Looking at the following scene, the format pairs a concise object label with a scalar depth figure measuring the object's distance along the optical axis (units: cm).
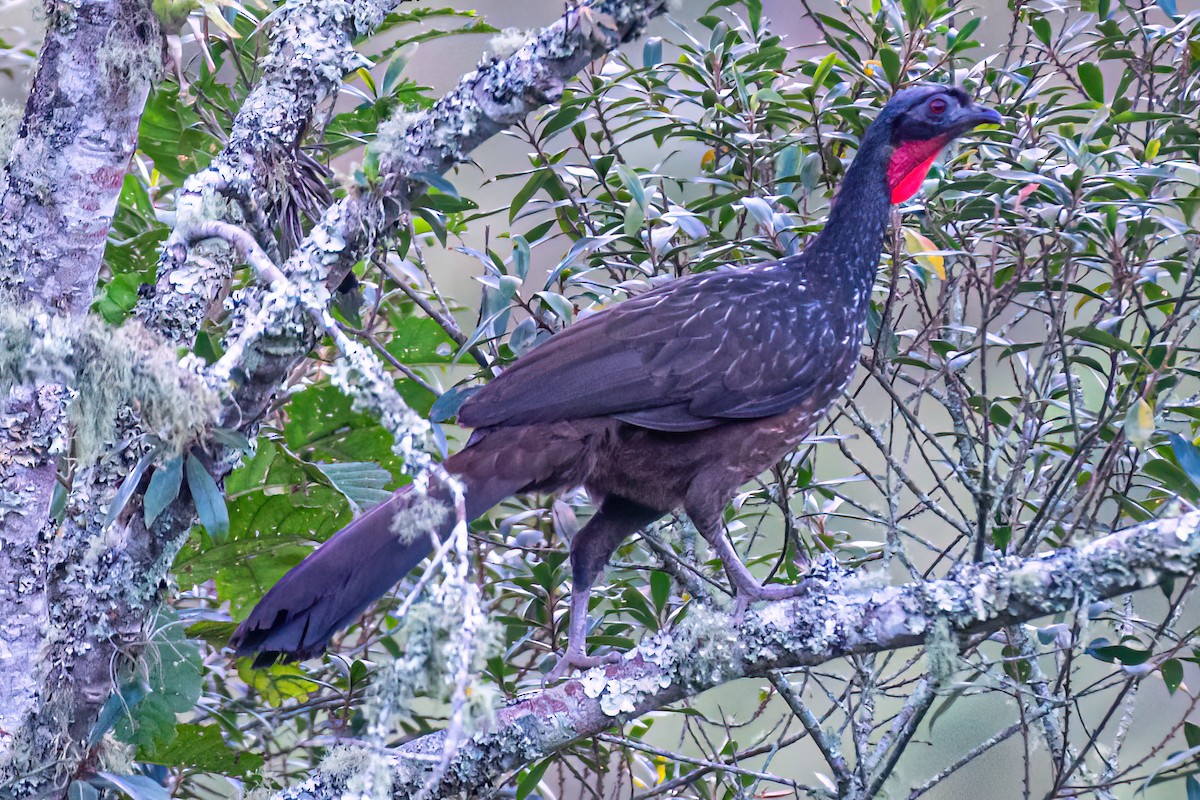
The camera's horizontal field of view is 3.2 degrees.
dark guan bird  1404
